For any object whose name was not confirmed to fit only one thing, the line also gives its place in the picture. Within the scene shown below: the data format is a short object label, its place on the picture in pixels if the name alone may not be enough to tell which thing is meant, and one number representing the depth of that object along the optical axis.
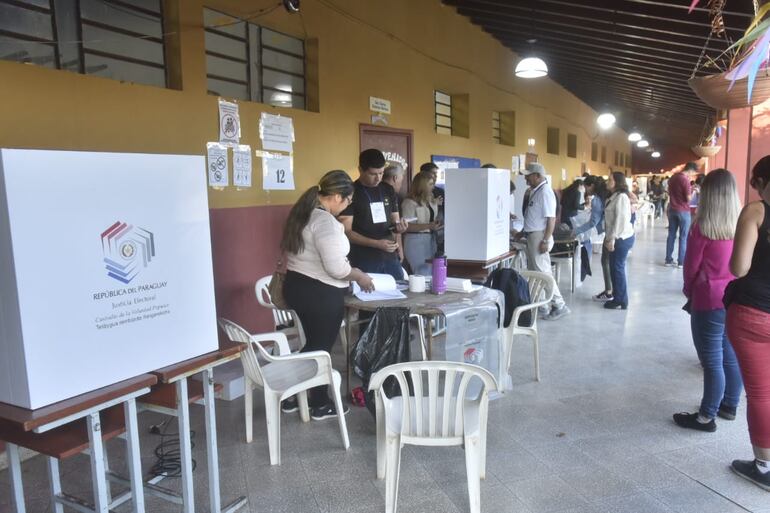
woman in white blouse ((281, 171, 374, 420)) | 2.75
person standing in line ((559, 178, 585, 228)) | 6.82
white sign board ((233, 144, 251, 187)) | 4.06
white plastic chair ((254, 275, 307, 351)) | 3.64
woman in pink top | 2.73
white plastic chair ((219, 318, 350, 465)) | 2.66
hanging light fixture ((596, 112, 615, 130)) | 10.24
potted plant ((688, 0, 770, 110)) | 3.11
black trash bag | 2.88
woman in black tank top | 2.23
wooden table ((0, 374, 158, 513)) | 1.46
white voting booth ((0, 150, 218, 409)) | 1.40
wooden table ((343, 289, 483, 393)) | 2.89
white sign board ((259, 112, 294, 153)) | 4.29
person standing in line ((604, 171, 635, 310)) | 5.61
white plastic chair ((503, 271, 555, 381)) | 3.58
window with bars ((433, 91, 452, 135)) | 7.36
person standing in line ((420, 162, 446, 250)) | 5.27
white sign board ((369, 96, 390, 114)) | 5.57
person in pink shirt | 7.40
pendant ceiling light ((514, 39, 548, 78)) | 6.30
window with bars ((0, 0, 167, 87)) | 2.84
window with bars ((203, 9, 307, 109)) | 4.04
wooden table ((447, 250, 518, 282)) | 3.85
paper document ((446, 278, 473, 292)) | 3.28
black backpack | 3.64
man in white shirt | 5.05
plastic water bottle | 3.23
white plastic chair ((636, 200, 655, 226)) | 16.49
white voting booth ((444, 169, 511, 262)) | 3.89
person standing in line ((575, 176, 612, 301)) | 6.22
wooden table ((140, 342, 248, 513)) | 1.84
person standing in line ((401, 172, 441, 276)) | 5.14
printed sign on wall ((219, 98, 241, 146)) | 3.91
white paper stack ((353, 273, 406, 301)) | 3.13
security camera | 4.09
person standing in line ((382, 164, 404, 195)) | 4.51
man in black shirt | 3.72
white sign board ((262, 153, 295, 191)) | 4.35
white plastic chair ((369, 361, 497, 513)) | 2.16
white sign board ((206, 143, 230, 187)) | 3.84
